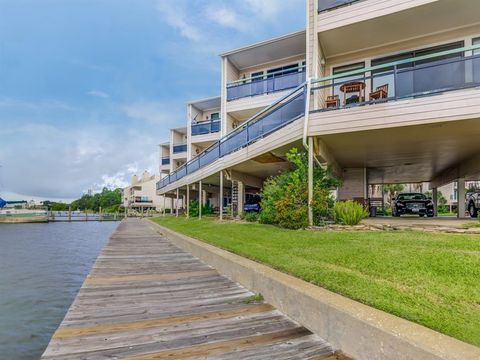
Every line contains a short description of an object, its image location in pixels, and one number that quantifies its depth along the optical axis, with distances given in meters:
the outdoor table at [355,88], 9.91
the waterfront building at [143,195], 62.81
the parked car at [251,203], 18.89
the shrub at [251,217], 13.49
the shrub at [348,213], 9.23
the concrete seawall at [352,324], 2.40
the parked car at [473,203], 13.59
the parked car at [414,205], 16.39
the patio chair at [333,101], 10.31
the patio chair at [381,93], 9.32
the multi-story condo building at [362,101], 8.69
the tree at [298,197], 9.47
